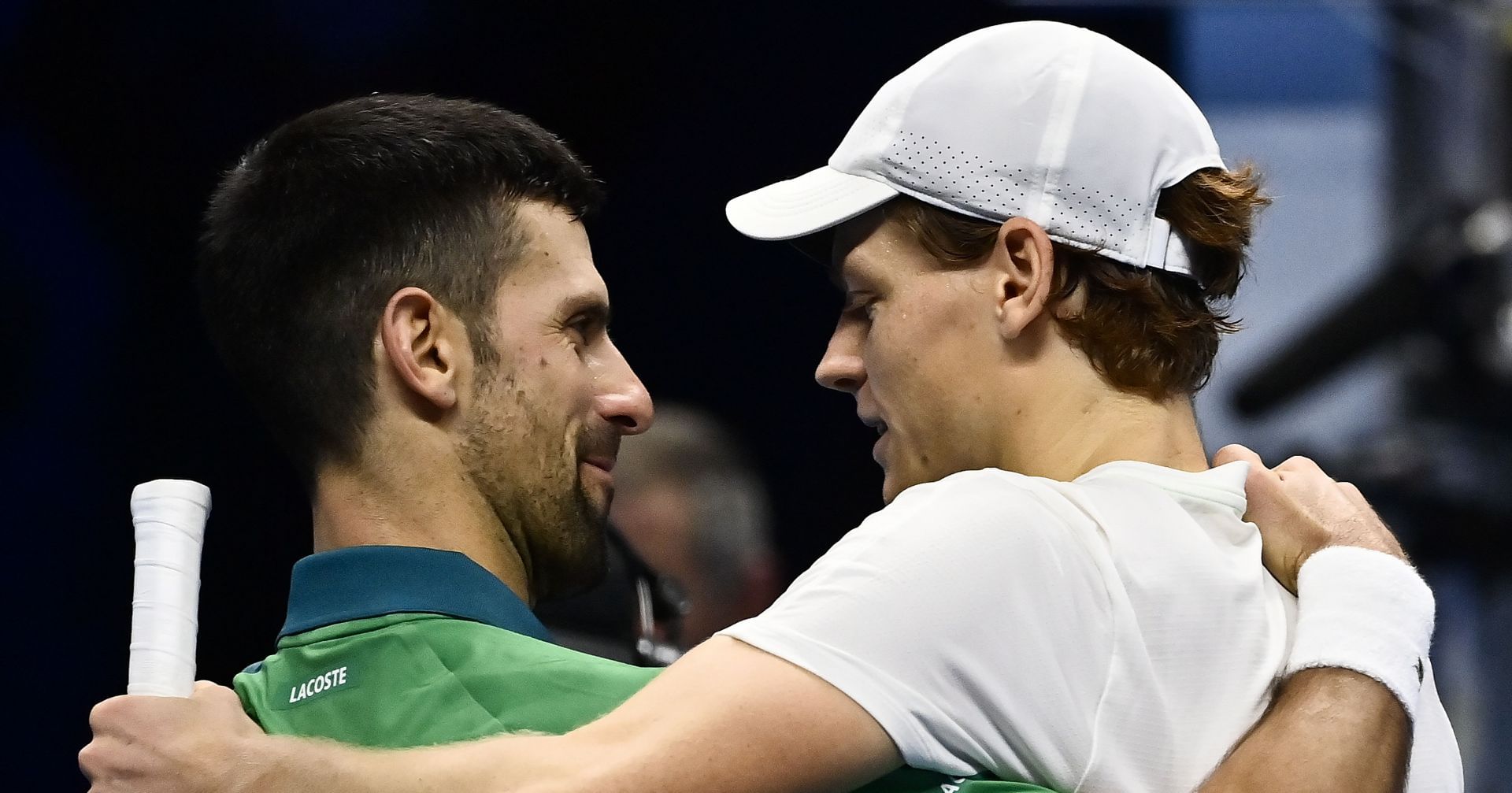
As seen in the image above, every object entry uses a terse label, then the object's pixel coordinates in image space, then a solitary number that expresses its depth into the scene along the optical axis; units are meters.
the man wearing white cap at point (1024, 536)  4.90
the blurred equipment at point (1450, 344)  8.45
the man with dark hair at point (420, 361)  5.07
